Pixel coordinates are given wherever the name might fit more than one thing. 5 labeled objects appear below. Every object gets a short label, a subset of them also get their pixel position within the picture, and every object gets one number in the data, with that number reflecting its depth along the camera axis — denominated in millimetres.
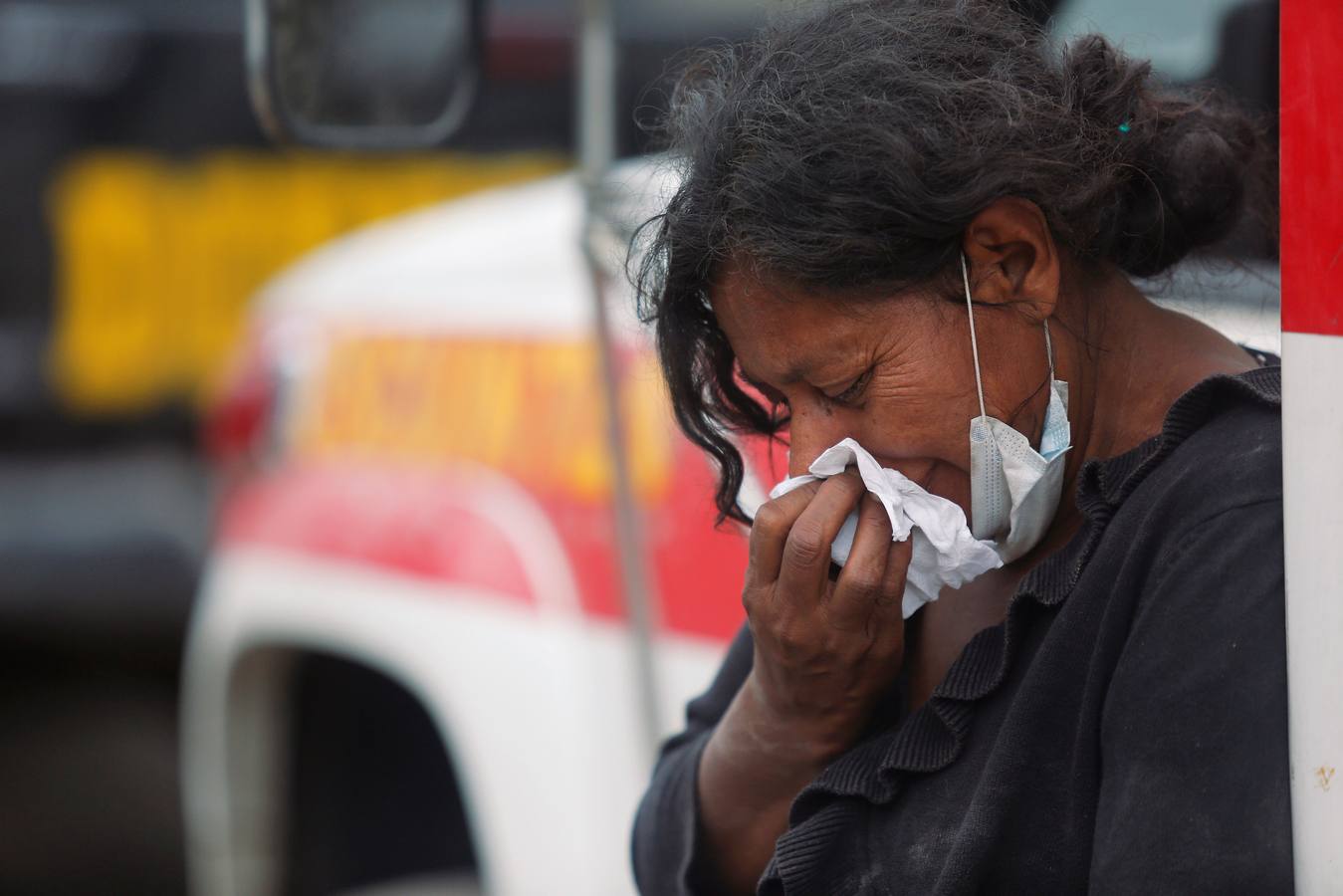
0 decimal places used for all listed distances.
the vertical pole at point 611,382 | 4695
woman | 2389
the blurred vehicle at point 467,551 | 4684
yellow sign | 14977
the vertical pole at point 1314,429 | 2047
